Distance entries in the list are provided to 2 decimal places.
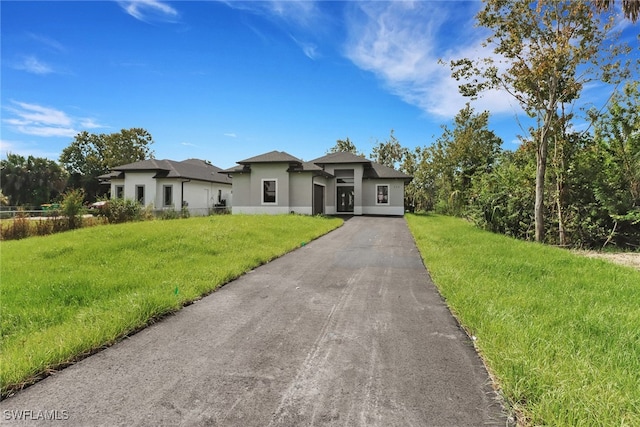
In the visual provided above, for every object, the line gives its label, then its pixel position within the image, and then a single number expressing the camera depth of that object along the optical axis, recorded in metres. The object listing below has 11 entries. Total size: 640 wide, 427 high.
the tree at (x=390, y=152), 39.78
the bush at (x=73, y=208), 13.11
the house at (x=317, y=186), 22.03
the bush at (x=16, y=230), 12.39
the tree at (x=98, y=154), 44.34
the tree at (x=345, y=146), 45.59
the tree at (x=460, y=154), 28.11
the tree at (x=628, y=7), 10.10
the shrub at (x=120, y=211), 15.09
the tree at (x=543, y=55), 10.77
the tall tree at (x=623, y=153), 10.67
